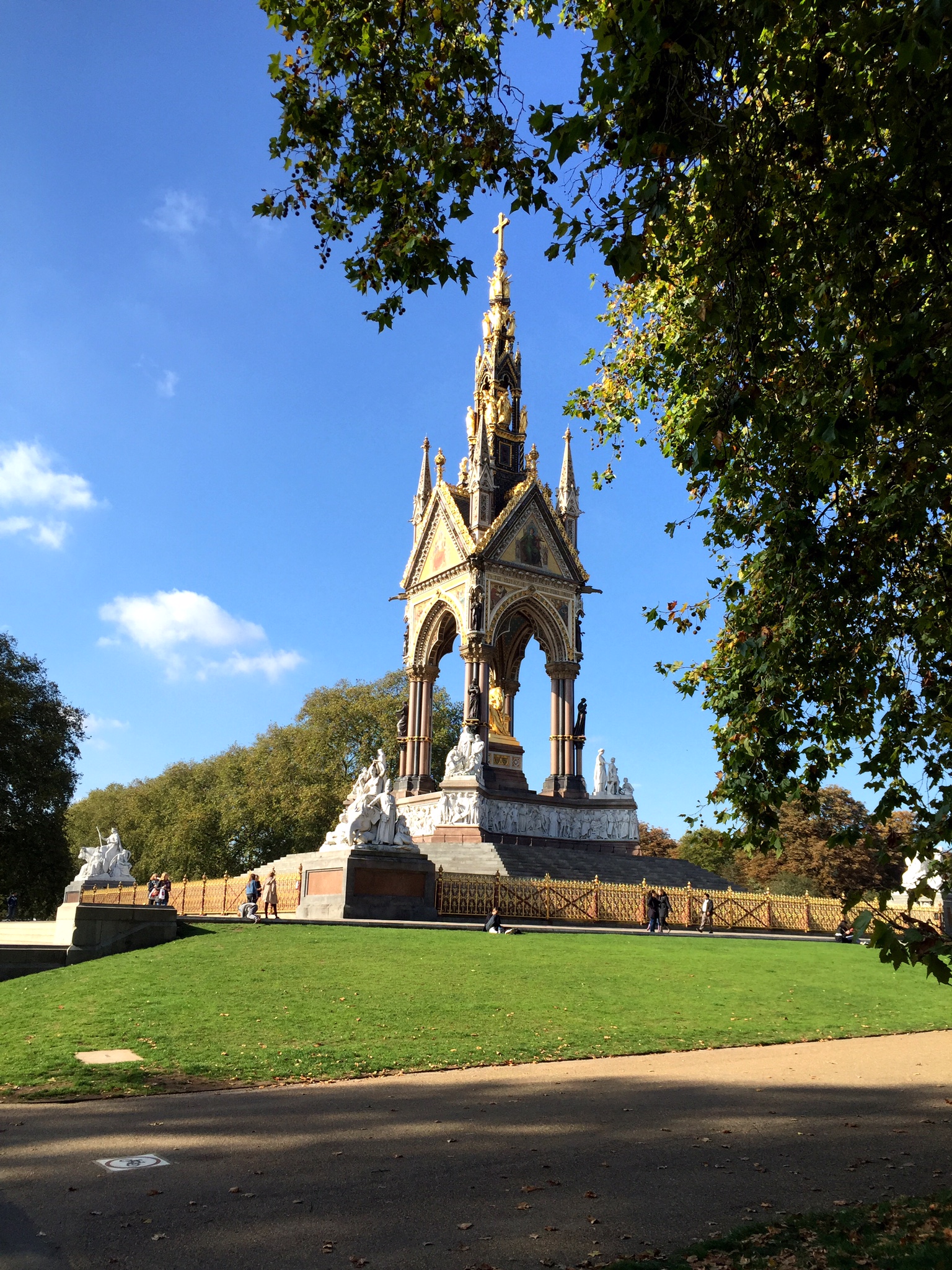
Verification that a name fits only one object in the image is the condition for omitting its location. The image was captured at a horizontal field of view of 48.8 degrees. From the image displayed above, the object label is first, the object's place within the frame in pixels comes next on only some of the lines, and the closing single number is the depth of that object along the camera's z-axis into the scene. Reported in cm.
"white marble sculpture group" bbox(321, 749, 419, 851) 2286
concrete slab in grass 987
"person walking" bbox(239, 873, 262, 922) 2491
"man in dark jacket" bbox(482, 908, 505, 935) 2284
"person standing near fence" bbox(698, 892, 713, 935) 2900
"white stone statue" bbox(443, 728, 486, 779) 3578
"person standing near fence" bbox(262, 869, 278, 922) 2398
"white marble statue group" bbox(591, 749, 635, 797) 3919
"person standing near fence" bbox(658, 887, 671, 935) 2717
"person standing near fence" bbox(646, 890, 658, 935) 2691
